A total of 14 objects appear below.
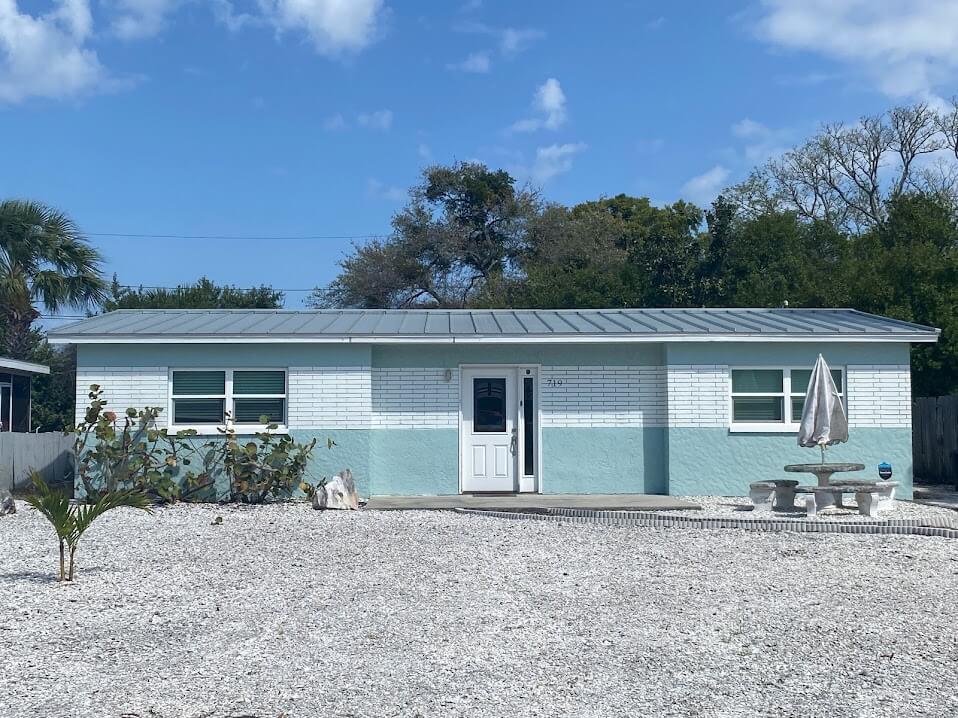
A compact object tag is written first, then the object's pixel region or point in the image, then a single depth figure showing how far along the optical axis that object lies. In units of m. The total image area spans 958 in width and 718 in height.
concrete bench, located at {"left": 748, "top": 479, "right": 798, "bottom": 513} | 14.69
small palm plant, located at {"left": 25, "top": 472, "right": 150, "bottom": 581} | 9.66
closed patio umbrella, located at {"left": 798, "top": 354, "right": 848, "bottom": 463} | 14.66
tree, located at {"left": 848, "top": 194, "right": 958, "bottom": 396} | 21.06
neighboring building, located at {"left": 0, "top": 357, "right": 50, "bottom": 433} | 24.98
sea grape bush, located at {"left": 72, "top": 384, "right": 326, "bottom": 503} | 16.09
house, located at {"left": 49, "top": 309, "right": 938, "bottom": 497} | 16.86
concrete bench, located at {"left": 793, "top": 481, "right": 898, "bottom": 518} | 14.34
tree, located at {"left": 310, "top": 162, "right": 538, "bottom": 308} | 40.09
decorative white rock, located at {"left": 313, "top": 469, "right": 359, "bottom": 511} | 15.12
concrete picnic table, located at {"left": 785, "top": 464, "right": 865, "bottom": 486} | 14.82
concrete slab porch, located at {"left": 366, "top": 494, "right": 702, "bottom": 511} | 15.19
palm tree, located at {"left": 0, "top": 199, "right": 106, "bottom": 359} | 24.34
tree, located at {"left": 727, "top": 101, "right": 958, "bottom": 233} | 41.34
